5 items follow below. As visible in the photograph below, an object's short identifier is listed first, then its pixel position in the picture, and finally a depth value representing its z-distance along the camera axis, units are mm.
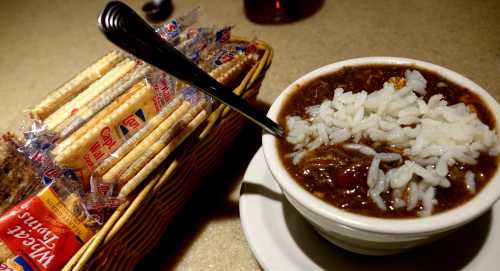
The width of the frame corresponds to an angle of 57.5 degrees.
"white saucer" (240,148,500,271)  259
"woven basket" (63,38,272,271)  251
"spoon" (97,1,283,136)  220
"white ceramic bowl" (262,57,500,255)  216
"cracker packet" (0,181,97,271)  252
